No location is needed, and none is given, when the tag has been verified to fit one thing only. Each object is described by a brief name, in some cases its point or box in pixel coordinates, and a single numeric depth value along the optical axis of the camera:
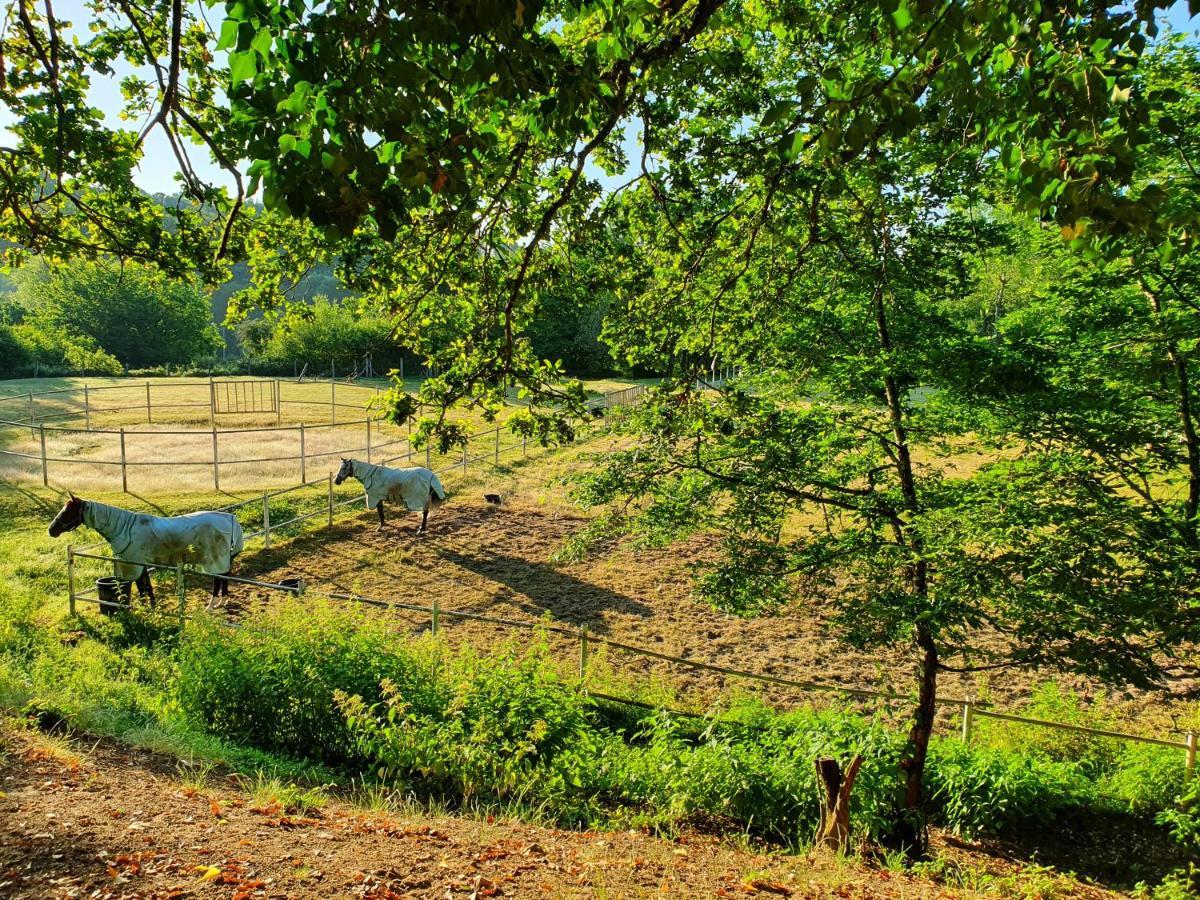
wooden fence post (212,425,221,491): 18.62
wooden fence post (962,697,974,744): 8.37
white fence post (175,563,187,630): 9.95
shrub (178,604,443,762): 7.21
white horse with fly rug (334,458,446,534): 16.75
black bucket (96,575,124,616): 10.89
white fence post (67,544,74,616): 11.08
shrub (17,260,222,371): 62.06
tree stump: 6.20
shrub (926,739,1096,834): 7.30
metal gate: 36.45
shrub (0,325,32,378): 50.75
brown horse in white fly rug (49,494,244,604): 11.74
